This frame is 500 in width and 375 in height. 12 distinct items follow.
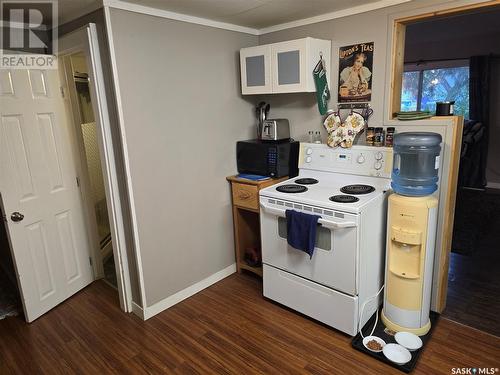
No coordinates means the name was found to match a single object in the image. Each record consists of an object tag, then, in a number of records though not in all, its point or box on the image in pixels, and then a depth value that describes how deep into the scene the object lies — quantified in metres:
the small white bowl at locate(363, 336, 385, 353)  2.16
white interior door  2.36
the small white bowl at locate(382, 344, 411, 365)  2.01
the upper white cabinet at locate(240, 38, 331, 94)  2.54
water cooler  2.07
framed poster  2.51
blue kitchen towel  2.18
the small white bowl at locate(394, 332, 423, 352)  2.12
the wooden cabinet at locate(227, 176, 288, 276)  2.84
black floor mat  1.98
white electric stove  2.13
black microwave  2.82
